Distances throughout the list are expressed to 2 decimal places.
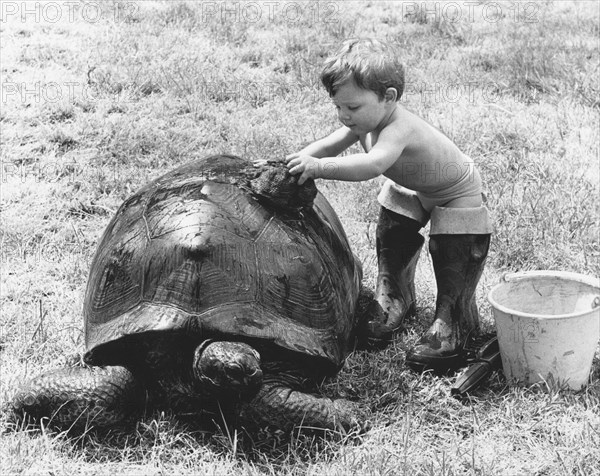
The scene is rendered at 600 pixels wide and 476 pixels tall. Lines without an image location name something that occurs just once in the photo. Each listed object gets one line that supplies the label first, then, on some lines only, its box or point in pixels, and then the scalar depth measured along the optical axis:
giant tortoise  3.46
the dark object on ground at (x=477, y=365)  4.01
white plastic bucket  3.89
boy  3.96
